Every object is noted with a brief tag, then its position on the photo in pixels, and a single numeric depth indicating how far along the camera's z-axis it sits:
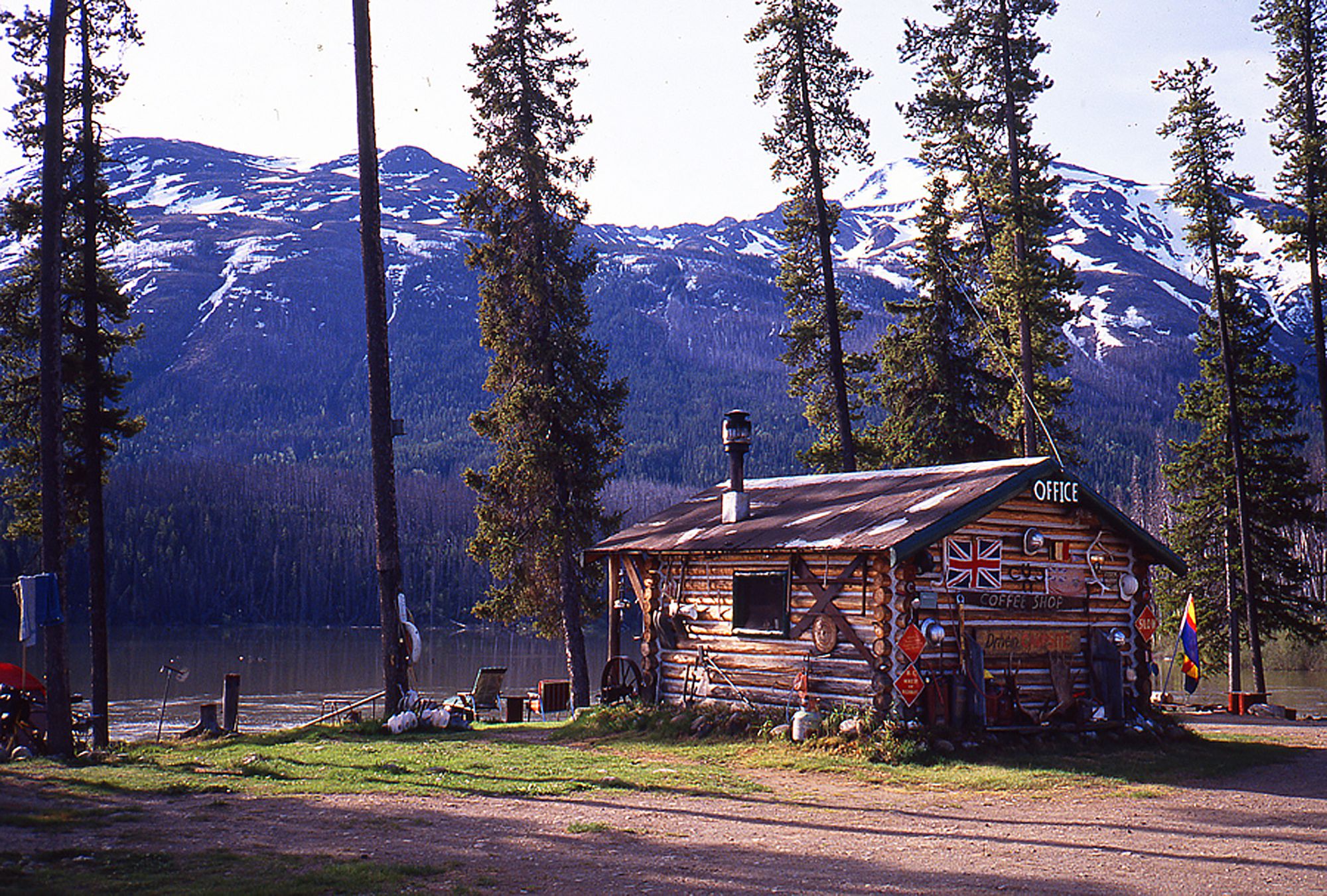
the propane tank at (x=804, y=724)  17.36
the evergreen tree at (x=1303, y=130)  30.20
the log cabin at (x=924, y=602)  16.95
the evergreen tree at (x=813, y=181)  29.77
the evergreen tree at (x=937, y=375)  32.75
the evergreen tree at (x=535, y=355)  27.23
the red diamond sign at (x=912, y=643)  16.67
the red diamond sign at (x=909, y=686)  16.61
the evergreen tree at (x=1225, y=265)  31.66
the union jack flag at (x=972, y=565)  17.38
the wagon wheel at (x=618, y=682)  22.08
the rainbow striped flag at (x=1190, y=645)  23.47
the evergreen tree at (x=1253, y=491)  32.72
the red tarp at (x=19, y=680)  18.53
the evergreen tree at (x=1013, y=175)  27.73
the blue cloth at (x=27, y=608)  16.59
